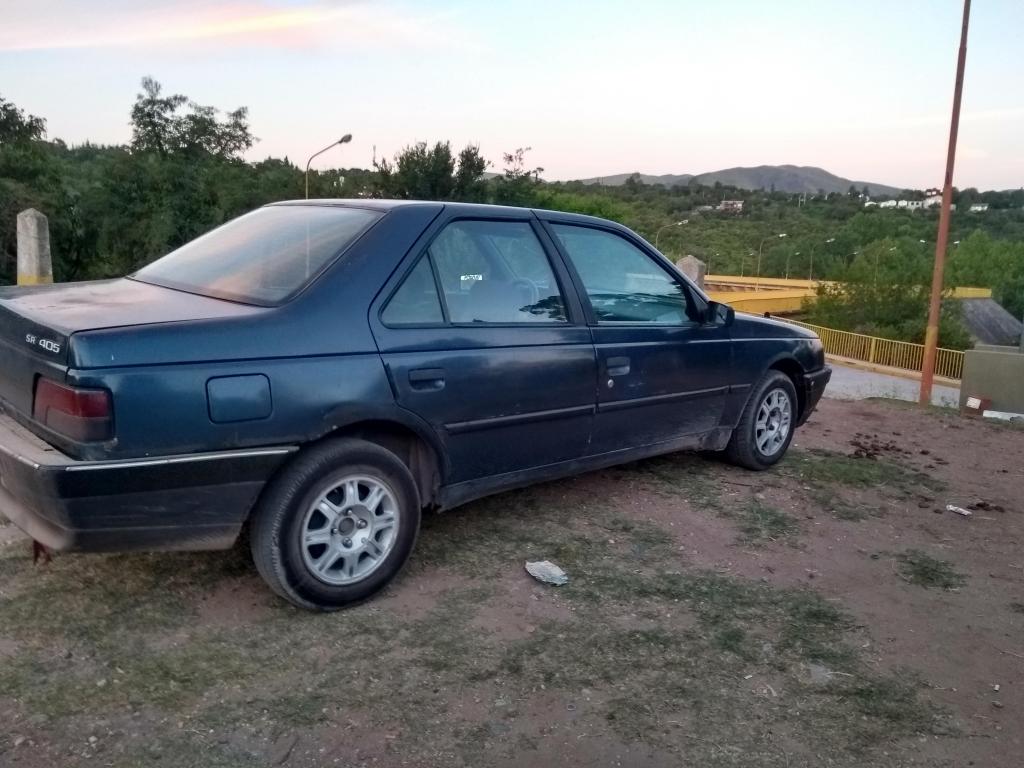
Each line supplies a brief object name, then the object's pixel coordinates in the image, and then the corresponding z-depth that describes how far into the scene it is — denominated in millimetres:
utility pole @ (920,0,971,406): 16797
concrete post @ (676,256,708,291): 12266
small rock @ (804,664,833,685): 3153
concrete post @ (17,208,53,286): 9672
